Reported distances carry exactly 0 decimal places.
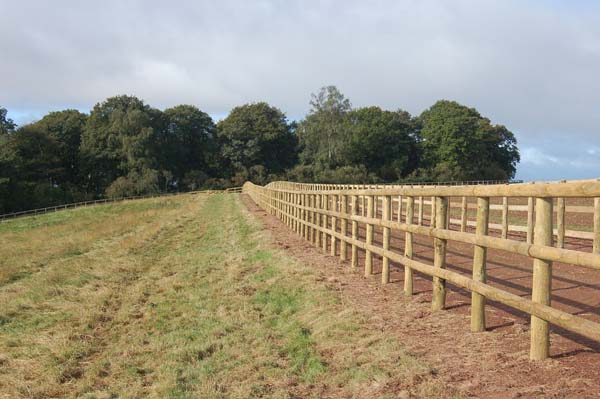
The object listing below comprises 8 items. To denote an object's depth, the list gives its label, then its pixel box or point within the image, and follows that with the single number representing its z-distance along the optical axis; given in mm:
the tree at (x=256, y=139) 78812
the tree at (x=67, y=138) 72250
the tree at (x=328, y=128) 68500
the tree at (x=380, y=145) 75188
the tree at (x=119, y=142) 66875
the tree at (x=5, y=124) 64887
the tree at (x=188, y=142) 77562
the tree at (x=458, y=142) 76875
